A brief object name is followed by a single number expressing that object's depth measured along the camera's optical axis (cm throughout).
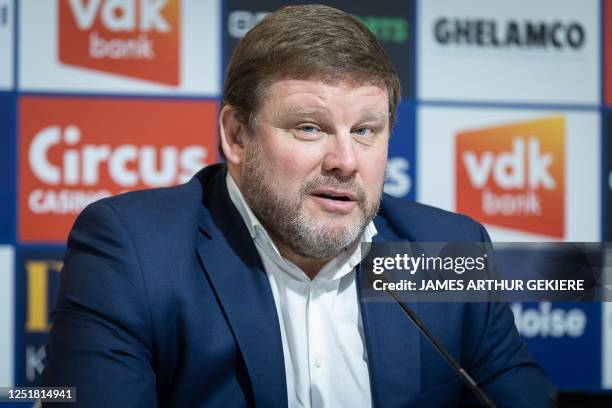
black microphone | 275
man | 292
